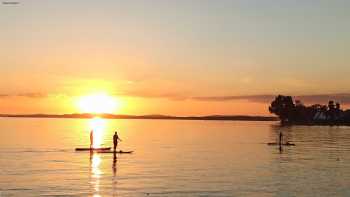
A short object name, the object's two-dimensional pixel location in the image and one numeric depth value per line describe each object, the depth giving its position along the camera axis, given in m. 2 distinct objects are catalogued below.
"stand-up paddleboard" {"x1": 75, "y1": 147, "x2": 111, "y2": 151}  84.84
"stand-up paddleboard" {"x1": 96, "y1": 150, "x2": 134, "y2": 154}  82.25
